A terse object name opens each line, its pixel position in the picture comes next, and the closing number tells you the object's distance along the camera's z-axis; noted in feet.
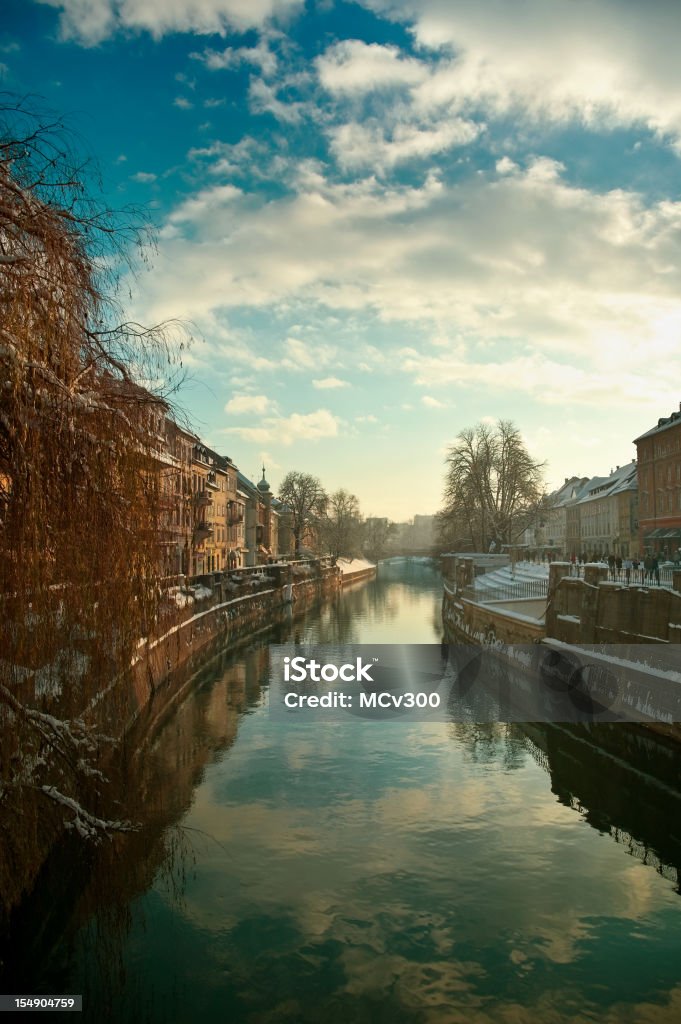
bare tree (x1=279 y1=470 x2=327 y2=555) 298.56
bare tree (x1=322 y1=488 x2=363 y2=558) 352.55
